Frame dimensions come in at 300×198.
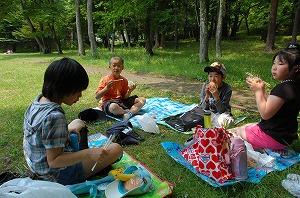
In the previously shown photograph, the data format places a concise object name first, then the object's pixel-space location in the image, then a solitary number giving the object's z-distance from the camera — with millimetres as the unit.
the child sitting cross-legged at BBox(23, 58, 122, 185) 2777
